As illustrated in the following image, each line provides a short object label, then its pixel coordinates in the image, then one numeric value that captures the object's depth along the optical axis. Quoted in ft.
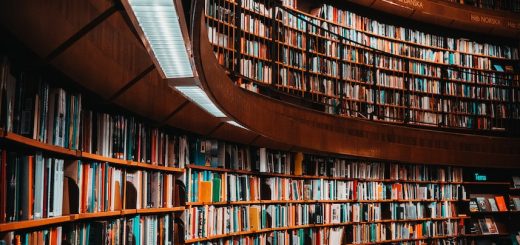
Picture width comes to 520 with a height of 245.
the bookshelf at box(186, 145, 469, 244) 16.34
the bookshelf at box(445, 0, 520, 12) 33.19
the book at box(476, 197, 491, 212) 28.14
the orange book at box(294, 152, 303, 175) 20.88
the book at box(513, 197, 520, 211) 28.86
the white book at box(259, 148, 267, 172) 18.71
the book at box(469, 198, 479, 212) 28.08
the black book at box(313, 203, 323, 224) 21.75
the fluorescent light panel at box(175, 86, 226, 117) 9.44
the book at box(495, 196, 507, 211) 28.78
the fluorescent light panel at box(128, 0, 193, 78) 6.00
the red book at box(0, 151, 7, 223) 6.33
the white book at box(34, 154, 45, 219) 7.36
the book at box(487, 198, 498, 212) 28.45
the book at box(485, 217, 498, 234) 28.53
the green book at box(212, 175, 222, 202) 16.42
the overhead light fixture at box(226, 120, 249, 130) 13.59
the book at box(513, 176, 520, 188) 29.09
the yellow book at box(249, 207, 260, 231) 18.29
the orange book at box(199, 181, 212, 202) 15.83
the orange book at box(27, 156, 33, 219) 7.13
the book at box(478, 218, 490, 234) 28.32
